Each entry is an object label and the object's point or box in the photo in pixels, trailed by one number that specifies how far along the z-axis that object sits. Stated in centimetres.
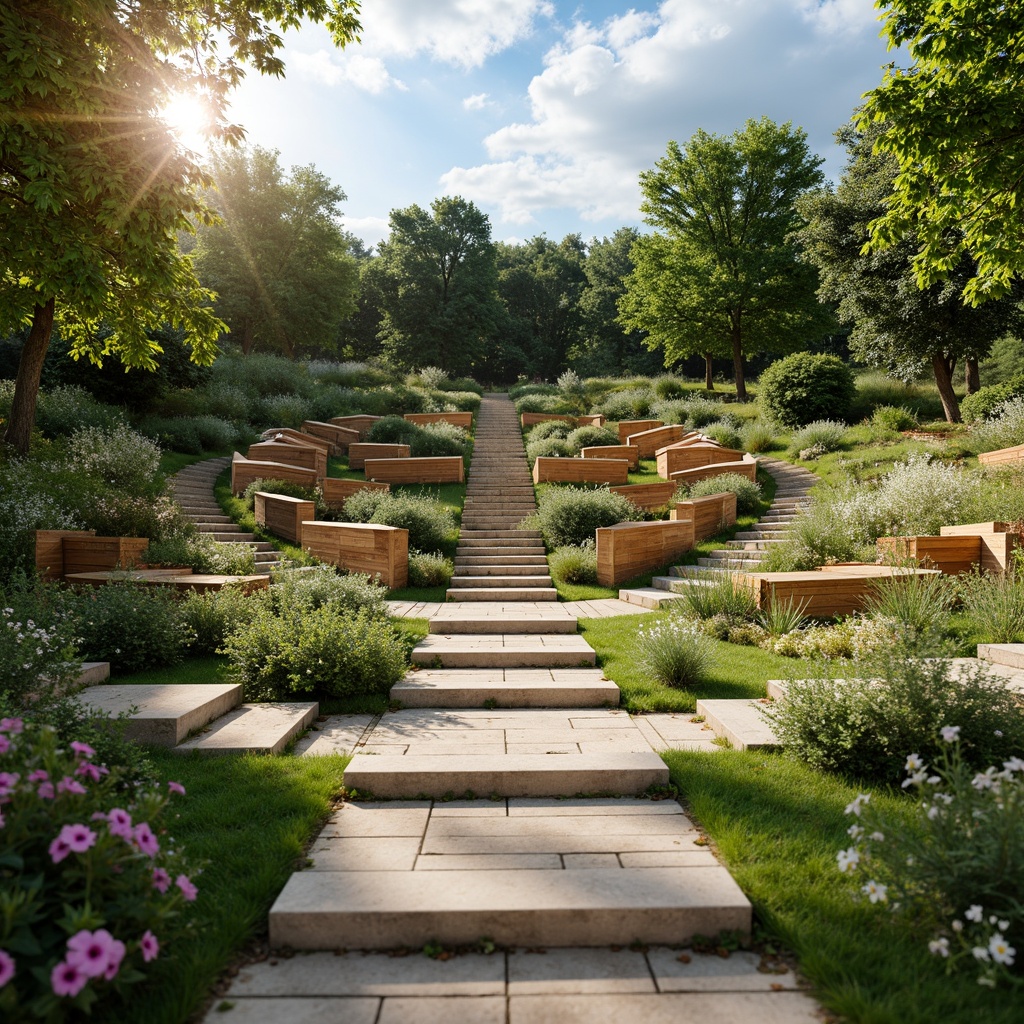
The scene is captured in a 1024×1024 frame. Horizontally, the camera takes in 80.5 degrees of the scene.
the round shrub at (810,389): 1670
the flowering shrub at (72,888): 165
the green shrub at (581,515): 1137
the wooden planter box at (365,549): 948
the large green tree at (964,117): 731
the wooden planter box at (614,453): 1545
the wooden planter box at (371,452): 1573
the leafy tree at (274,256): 2841
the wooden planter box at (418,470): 1449
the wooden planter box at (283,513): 1080
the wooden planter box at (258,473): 1260
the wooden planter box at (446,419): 1991
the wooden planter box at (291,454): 1380
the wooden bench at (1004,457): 926
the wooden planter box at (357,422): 1853
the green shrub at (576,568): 1019
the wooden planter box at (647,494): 1260
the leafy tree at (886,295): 1515
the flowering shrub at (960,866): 207
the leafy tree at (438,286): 3769
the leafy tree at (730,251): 2288
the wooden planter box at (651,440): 1684
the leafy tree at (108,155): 650
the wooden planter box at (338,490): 1246
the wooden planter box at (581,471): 1393
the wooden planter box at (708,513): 1101
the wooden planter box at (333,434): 1758
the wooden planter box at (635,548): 996
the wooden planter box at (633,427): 1820
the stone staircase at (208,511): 1019
